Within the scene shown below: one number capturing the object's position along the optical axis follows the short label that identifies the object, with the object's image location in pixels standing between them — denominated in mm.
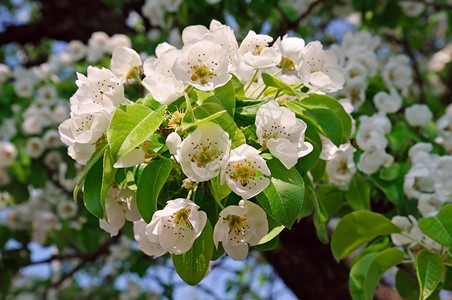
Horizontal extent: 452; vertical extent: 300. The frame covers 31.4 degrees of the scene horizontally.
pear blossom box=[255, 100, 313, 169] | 470
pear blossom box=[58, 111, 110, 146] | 469
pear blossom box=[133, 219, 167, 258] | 508
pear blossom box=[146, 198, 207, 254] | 450
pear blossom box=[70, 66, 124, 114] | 471
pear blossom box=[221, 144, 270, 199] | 445
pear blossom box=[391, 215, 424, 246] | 599
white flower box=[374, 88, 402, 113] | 812
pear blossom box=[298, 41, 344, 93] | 530
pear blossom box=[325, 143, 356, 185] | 680
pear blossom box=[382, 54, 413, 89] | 932
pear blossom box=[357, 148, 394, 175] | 680
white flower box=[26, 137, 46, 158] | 1059
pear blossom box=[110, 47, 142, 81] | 532
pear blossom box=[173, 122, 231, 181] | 448
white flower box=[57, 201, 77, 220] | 1168
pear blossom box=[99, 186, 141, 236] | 482
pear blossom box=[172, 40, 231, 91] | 479
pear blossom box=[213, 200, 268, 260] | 463
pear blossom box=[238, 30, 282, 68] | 493
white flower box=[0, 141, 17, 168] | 1048
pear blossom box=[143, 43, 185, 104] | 480
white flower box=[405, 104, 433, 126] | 816
